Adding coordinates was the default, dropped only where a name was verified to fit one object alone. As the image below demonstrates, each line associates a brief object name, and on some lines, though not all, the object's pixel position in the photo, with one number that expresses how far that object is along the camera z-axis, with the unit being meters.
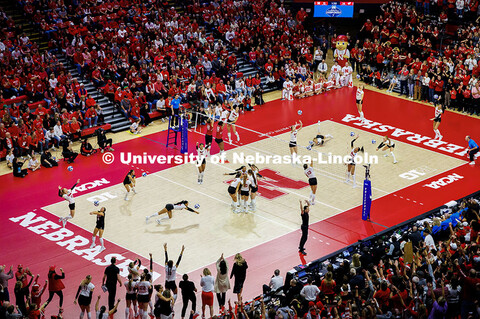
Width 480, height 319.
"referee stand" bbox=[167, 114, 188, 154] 30.85
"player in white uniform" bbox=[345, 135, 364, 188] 27.60
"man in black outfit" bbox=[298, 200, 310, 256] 22.36
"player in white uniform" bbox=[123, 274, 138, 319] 18.58
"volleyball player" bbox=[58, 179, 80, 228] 24.53
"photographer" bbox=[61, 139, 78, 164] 30.94
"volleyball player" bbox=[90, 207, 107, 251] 22.92
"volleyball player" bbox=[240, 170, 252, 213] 25.16
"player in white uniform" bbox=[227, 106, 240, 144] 32.62
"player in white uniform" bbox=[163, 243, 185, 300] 18.98
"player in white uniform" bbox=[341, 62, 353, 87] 41.78
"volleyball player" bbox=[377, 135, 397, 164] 30.31
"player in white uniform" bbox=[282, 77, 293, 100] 39.62
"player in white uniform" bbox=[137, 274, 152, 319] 18.33
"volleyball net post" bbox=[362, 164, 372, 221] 24.67
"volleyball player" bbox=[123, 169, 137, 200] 26.89
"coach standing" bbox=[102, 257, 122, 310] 19.30
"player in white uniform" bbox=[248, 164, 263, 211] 25.29
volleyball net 30.42
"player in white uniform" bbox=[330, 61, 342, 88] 41.66
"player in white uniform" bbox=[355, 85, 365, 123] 35.19
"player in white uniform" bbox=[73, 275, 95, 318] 18.12
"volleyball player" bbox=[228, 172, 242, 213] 25.42
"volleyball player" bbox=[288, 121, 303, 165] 29.73
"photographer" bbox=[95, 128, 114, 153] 32.19
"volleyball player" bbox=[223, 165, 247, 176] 25.04
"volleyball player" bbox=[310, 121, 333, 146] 32.41
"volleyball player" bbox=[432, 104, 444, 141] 32.38
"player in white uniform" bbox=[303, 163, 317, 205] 25.66
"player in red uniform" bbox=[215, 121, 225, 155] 30.87
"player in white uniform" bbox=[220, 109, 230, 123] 33.12
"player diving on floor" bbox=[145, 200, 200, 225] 24.92
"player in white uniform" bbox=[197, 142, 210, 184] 27.86
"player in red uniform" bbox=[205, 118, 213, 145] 30.97
